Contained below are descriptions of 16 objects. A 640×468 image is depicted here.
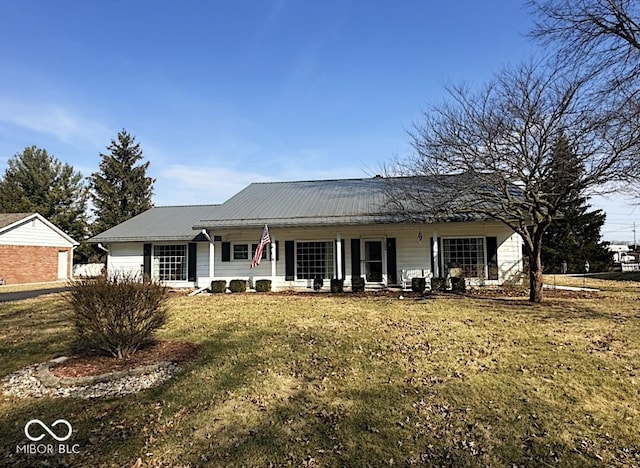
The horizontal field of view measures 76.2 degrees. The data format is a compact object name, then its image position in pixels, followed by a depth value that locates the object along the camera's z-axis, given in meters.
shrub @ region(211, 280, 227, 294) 15.92
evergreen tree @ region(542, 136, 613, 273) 30.38
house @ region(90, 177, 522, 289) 15.98
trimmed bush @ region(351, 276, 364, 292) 14.96
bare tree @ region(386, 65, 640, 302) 9.97
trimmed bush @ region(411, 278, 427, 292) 14.56
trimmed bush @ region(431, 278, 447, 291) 14.62
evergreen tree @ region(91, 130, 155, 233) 40.31
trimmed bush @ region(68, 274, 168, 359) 6.20
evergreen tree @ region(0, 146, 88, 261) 38.84
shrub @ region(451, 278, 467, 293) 14.32
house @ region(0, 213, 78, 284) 23.89
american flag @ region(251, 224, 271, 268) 14.79
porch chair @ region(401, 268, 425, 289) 16.05
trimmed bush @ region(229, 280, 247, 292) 15.85
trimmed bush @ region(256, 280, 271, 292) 15.66
